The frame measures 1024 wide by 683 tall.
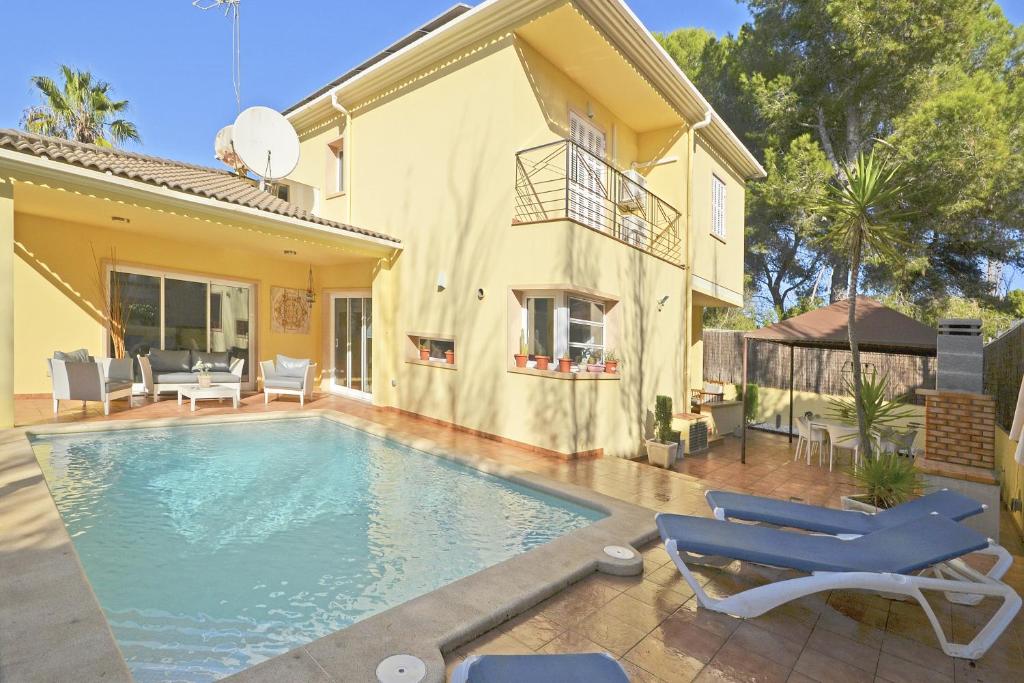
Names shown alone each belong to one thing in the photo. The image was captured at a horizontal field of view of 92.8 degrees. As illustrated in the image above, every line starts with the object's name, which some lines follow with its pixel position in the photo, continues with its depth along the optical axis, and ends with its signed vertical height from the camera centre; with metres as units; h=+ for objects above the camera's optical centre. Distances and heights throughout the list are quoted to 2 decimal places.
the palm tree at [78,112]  18.61 +8.60
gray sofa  11.65 -0.94
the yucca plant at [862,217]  6.12 +1.55
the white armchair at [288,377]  12.55 -1.15
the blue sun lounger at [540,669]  2.37 -1.67
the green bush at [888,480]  5.47 -1.62
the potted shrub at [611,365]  9.69 -0.59
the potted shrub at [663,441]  9.83 -2.20
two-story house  9.12 +2.17
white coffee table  11.09 -1.38
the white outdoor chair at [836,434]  9.81 -1.96
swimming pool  3.64 -2.16
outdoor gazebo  8.73 +0.16
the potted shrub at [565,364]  8.88 -0.53
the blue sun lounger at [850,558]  3.35 -1.65
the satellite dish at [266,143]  12.12 +4.87
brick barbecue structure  5.79 -1.11
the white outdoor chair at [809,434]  10.51 -2.11
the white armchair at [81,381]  9.62 -0.99
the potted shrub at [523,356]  9.24 -0.40
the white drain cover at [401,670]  2.76 -1.95
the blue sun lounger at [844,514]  4.44 -1.70
